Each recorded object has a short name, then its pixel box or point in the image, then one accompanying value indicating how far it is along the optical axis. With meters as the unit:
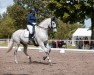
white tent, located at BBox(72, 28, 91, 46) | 56.47
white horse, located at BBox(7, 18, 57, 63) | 17.07
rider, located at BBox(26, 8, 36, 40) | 16.80
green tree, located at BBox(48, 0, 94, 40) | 47.28
